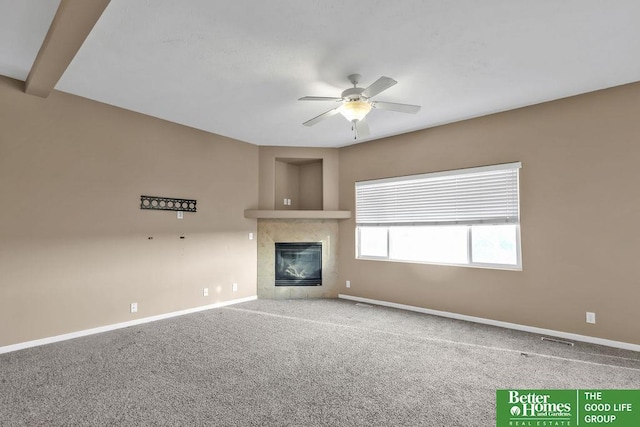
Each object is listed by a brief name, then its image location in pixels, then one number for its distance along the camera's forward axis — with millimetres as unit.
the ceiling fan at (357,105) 3023
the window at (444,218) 4098
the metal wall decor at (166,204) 4277
